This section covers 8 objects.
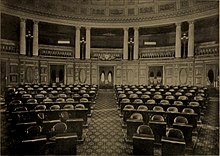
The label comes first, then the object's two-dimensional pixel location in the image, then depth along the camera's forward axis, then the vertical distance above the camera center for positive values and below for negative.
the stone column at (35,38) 20.36 +4.15
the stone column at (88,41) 22.73 +4.24
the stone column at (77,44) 22.52 +3.91
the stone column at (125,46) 23.02 +3.79
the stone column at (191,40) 20.06 +4.01
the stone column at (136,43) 22.82 +4.15
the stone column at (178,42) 20.83 +3.91
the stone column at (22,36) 19.63 +4.17
